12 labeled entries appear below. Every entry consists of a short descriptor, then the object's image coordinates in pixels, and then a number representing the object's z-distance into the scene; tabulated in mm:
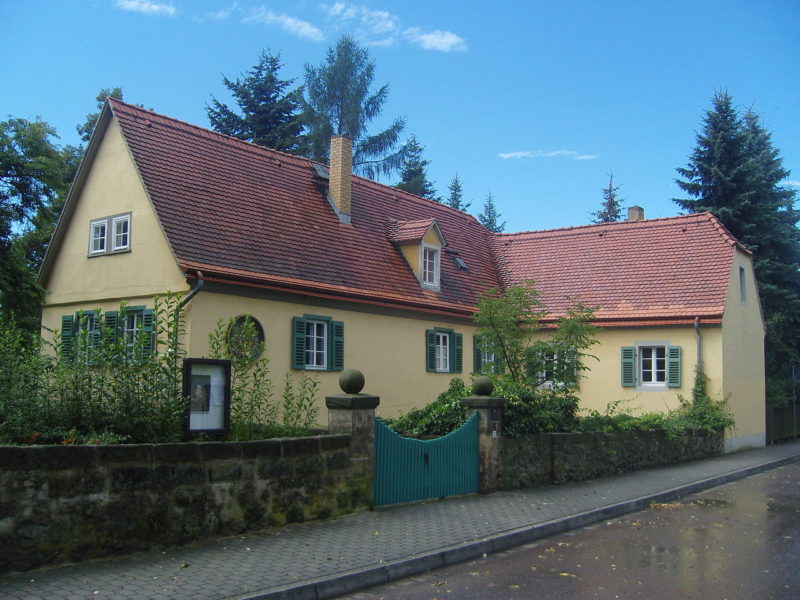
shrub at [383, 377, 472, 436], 13453
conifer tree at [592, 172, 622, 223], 55156
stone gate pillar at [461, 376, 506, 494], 12844
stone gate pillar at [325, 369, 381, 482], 10531
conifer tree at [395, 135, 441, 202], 46781
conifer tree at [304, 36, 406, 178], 41531
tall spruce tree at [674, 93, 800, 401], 29391
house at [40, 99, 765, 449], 16953
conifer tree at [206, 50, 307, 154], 39281
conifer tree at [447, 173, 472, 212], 56656
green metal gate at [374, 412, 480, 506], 11008
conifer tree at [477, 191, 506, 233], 60844
